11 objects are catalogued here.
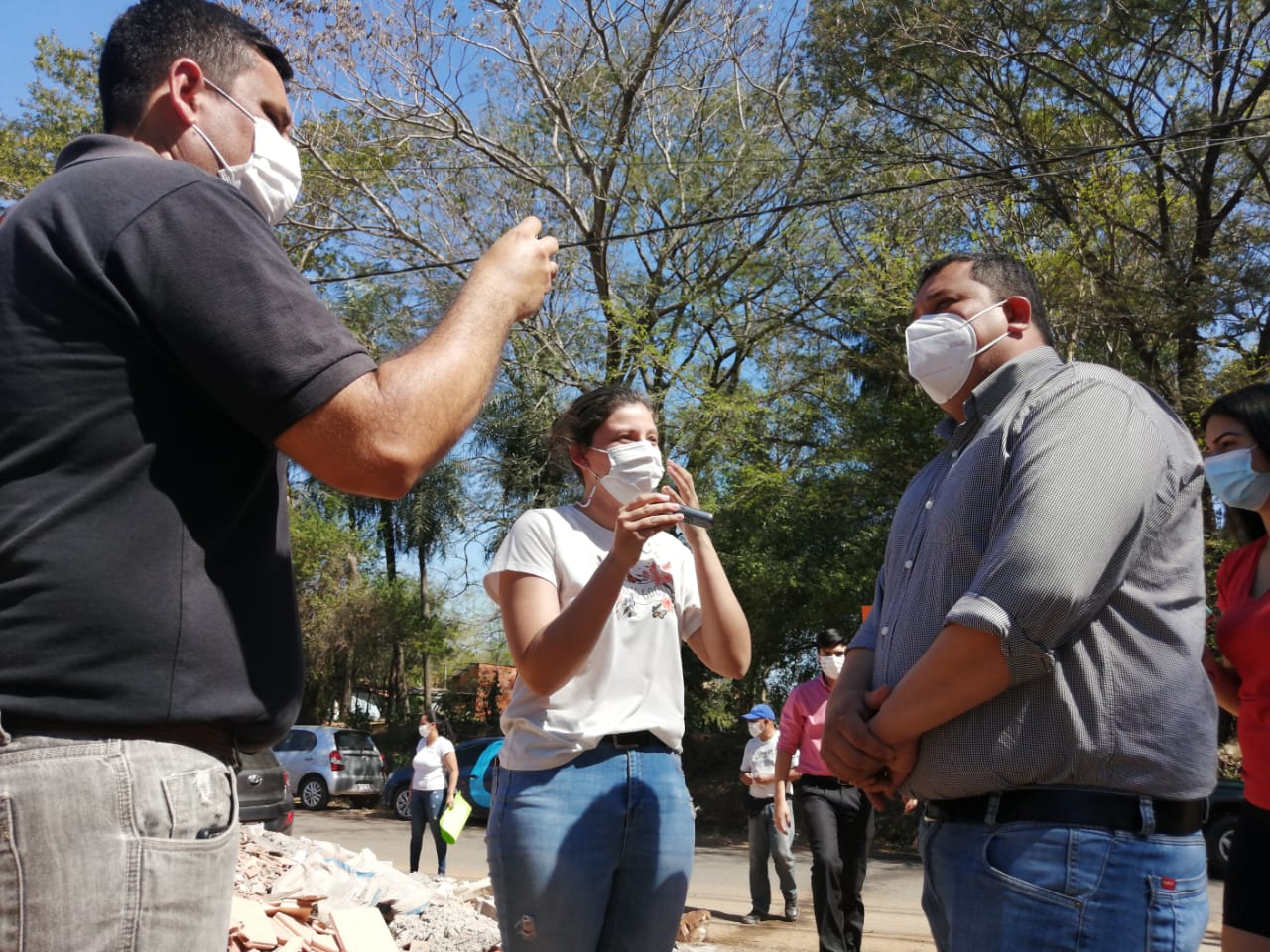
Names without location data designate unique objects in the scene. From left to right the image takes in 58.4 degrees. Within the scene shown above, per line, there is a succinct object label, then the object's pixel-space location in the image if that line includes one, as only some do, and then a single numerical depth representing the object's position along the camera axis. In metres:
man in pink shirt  7.17
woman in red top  3.38
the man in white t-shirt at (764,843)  9.94
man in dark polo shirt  1.49
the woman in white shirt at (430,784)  13.02
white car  23.56
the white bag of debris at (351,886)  7.18
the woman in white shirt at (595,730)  2.88
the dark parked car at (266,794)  13.05
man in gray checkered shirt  2.08
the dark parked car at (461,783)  14.77
